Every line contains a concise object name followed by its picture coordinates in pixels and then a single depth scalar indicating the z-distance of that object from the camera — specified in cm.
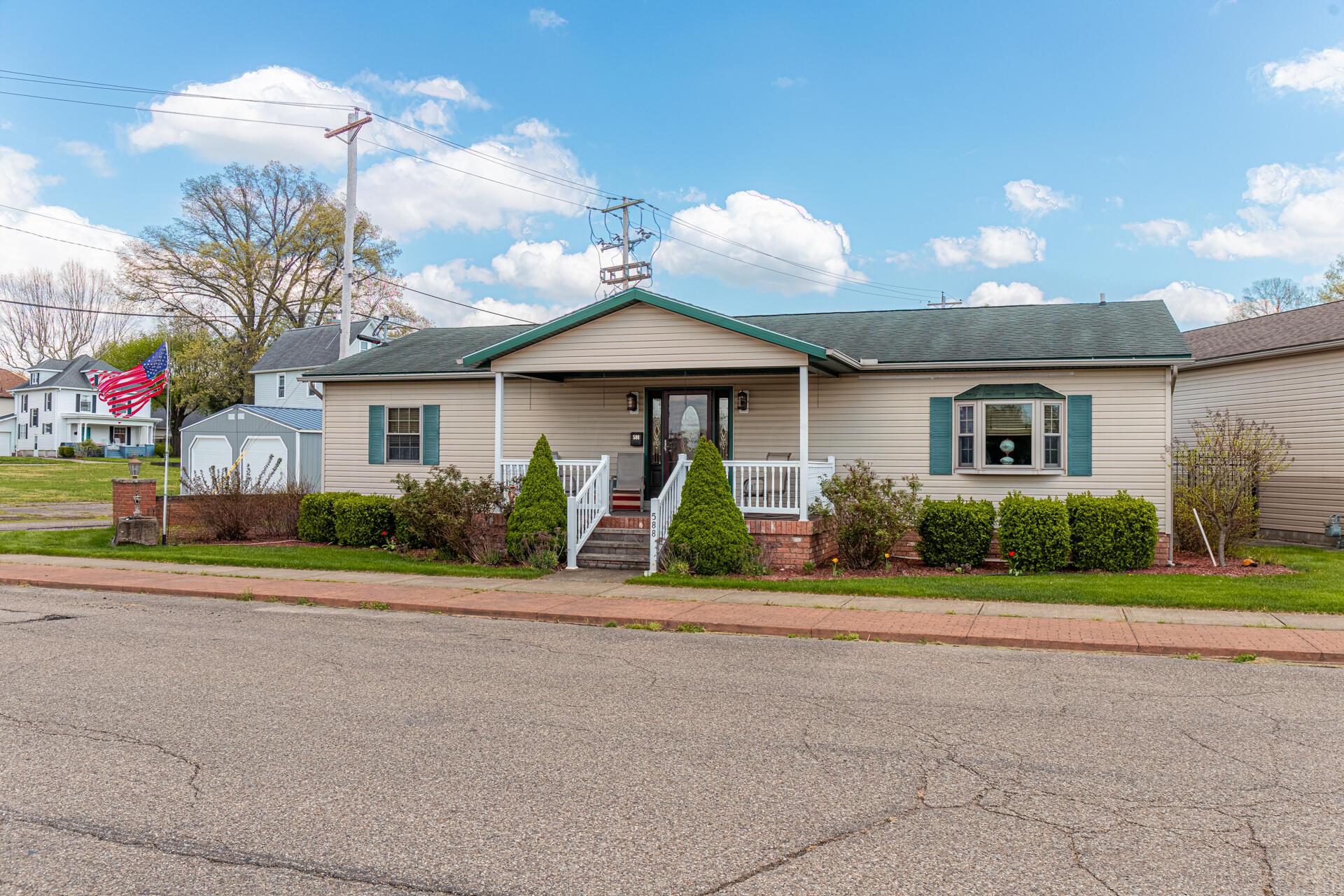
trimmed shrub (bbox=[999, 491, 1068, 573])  1369
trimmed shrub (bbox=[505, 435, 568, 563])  1466
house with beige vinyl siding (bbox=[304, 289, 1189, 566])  1502
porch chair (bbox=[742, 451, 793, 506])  1507
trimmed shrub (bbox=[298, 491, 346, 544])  1805
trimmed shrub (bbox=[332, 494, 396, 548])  1722
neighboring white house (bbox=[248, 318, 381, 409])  4372
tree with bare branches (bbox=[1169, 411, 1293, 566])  1391
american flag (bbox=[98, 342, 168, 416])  1727
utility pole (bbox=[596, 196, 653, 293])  3197
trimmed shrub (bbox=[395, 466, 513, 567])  1482
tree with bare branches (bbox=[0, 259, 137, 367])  7200
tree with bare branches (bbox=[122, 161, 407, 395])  4875
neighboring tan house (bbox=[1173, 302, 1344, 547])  1722
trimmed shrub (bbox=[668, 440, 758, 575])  1351
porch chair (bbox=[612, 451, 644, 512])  1745
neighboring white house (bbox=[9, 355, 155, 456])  6291
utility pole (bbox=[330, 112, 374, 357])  2512
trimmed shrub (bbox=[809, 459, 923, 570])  1377
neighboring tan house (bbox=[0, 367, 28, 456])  6756
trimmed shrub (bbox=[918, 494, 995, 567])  1410
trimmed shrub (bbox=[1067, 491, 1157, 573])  1369
